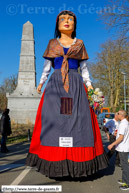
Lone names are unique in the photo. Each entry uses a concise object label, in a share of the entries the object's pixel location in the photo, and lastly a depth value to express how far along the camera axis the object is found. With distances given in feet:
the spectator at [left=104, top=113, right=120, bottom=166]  23.29
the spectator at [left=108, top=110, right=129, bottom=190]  14.35
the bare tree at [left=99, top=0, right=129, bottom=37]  52.42
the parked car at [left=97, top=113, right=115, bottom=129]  66.41
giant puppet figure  14.46
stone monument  69.92
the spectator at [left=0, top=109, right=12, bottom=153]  32.04
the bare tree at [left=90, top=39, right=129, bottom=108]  123.13
